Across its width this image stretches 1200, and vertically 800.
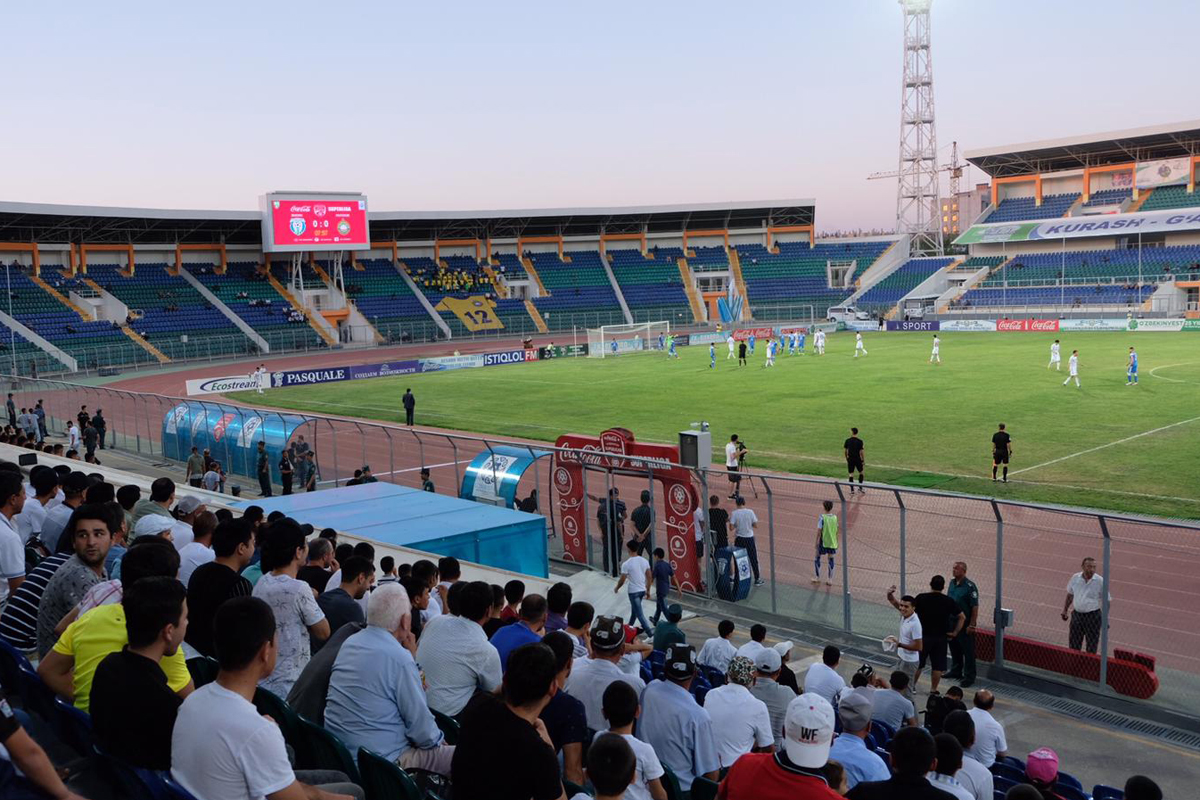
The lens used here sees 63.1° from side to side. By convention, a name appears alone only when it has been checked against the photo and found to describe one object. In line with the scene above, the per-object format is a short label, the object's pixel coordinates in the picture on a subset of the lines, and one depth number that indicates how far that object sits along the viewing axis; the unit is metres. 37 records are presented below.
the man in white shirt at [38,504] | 10.44
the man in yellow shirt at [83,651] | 5.41
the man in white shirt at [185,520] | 9.03
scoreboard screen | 71.25
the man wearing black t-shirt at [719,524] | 15.04
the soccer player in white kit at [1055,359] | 42.06
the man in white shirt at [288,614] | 6.45
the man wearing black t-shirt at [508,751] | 4.29
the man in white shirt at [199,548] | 7.89
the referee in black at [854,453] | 22.12
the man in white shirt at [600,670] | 6.29
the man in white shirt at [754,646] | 7.76
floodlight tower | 103.88
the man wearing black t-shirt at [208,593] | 6.33
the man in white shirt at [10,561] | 7.69
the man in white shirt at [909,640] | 10.99
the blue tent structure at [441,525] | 14.52
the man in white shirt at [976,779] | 6.30
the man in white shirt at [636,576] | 13.41
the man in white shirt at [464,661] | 5.94
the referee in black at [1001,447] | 22.00
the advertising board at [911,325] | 76.00
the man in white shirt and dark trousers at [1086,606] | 11.35
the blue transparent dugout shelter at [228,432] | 25.34
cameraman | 23.42
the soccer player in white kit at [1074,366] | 36.75
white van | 82.12
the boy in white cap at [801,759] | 4.14
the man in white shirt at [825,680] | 8.30
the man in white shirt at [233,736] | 4.08
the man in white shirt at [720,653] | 9.17
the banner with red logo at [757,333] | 72.90
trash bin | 14.86
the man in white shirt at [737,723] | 6.46
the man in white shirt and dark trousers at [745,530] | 15.25
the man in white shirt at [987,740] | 7.37
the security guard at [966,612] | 11.56
